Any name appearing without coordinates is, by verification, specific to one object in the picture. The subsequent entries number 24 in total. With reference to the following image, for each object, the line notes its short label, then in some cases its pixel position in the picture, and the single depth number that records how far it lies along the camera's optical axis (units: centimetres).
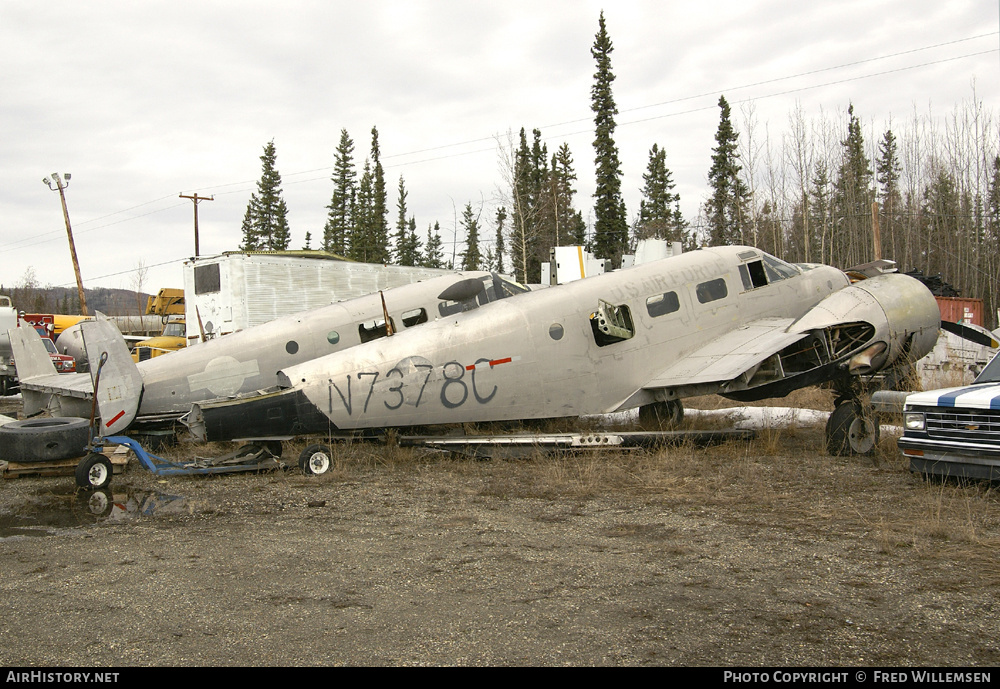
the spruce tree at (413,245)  8375
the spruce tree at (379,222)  6850
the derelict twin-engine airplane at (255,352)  1222
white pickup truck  790
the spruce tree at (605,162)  5603
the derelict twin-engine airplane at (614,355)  1060
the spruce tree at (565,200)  7469
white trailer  2209
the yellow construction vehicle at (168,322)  2744
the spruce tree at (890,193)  5722
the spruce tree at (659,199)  7619
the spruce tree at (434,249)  10647
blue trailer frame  945
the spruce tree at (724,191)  5678
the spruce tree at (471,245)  8019
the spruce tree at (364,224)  6906
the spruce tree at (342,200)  7911
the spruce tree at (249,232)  8043
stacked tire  1037
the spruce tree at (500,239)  5019
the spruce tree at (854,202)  5484
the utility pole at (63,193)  4306
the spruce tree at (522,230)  4375
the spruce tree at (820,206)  5109
